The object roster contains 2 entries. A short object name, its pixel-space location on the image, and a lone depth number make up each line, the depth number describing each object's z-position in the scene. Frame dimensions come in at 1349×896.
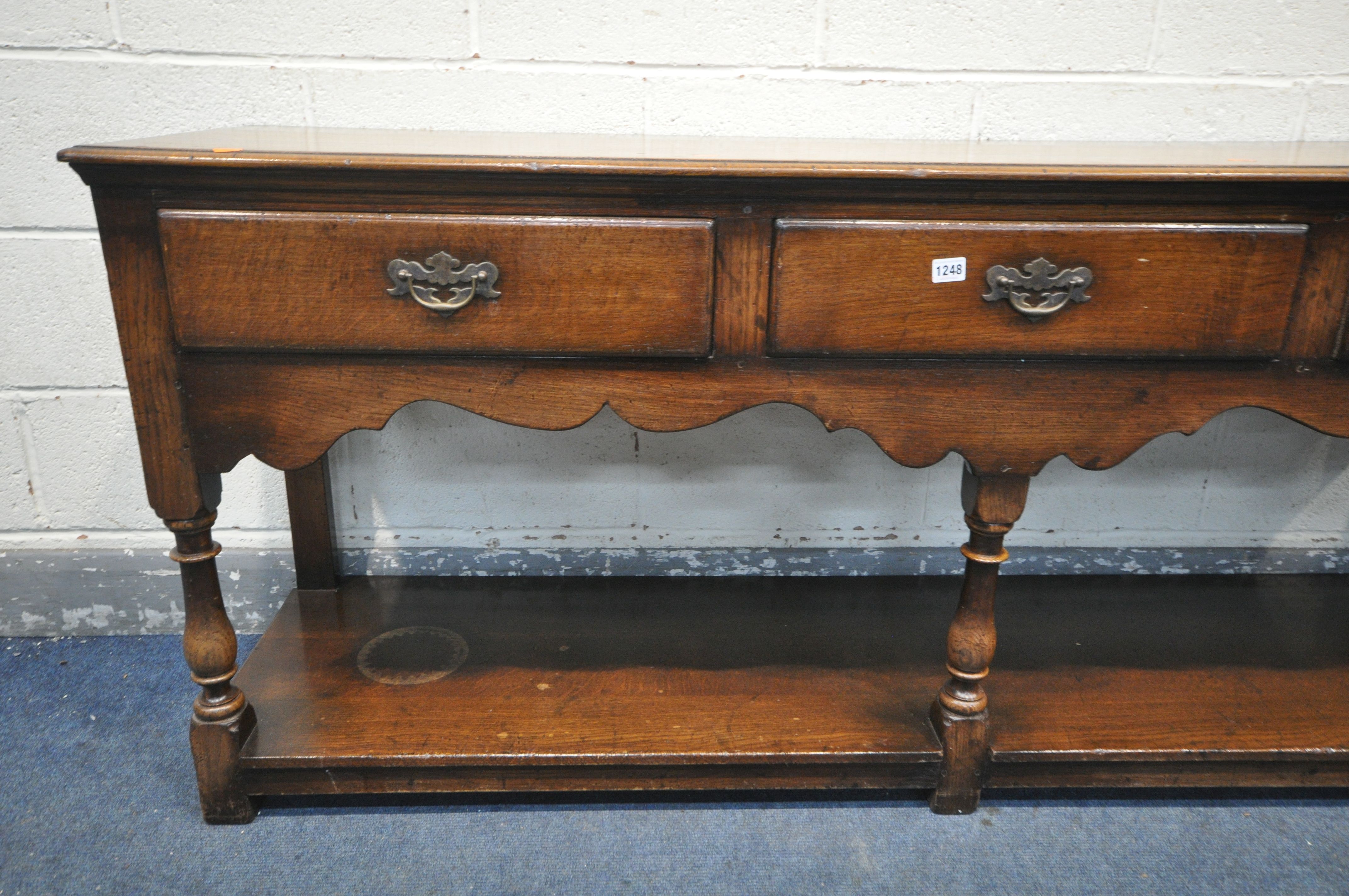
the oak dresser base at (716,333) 0.97
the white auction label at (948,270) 0.99
